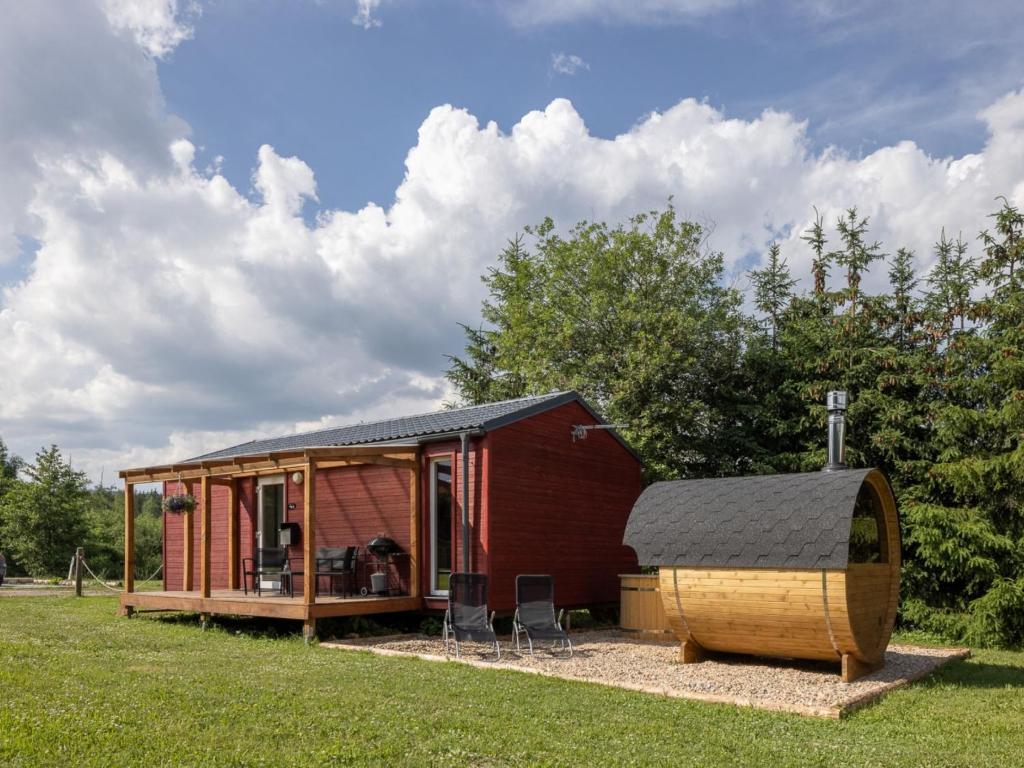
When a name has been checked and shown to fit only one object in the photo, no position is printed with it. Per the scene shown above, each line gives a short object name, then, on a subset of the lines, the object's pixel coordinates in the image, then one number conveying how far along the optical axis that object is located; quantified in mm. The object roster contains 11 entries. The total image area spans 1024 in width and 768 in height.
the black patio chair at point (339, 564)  13711
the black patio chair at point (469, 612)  11039
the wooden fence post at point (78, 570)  19986
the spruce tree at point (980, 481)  13828
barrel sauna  9180
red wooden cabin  12891
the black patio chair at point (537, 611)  11492
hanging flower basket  14406
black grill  13477
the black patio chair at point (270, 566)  14062
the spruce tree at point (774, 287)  18828
